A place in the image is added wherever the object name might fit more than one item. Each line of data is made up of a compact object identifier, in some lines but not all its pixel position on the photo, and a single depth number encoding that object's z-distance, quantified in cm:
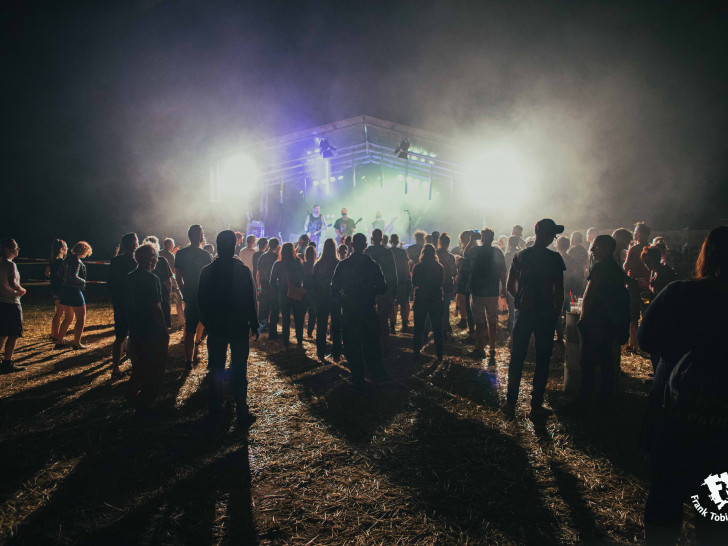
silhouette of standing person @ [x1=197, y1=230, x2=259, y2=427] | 332
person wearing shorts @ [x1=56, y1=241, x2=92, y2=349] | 588
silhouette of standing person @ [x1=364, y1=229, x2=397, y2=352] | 584
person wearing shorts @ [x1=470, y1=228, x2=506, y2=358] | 547
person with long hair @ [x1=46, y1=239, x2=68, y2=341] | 595
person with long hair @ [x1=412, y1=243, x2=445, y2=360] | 527
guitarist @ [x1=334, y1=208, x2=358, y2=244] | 1516
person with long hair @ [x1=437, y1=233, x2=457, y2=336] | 659
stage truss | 1714
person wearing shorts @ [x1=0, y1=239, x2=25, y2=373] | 490
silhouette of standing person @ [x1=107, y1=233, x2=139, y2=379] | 454
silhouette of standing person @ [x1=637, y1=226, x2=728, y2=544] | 135
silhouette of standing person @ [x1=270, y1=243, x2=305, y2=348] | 639
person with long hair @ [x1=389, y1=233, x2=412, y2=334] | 736
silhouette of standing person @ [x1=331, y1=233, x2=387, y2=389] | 443
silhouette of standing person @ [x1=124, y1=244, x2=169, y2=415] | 354
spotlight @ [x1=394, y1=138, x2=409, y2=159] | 1644
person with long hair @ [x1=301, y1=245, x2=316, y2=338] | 661
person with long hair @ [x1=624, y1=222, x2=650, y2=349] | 545
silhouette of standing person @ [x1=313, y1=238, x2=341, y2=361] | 570
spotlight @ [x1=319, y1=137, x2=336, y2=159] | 1684
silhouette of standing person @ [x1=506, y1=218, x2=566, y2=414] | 352
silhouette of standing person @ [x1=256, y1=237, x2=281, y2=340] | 706
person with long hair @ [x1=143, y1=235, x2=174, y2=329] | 489
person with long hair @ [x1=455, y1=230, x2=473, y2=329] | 604
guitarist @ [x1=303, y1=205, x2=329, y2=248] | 1633
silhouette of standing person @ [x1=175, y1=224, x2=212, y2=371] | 500
